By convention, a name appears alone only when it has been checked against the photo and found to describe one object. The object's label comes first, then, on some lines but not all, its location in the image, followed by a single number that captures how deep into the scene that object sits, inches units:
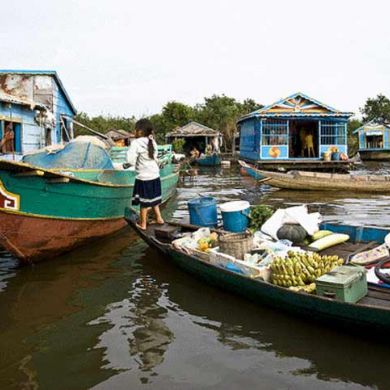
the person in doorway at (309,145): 828.0
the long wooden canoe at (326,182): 608.1
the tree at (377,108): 1860.2
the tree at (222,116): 1556.3
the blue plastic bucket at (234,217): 271.7
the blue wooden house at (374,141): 1412.4
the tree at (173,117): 1590.8
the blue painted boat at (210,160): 1168.6
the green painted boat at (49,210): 242.4
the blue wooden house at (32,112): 414.6
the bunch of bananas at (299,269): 183.0
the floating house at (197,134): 1312.7
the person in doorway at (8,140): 406.6
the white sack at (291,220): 255.1
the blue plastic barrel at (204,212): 292.5
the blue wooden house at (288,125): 753.0
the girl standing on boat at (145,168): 280.7
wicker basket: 218.8
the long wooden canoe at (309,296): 155.7
